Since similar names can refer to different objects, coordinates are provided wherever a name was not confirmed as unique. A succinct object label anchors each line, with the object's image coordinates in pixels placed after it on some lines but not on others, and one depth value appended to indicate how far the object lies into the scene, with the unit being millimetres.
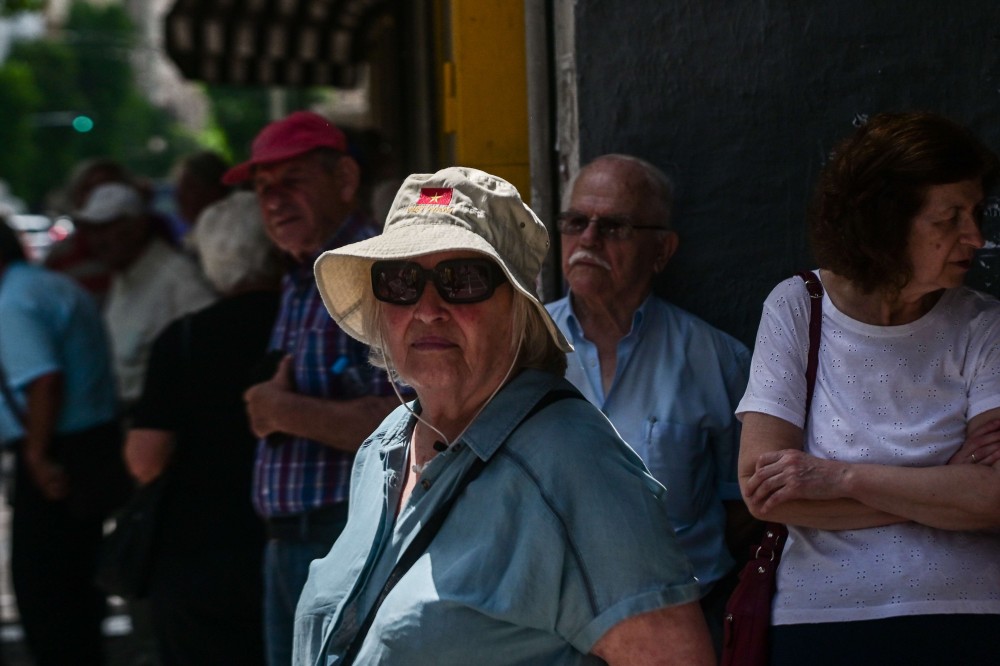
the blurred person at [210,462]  4078
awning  10195
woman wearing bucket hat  2025
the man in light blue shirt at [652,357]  3086
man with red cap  3590
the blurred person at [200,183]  7207
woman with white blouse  2455
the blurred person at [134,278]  6012
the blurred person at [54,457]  5082
